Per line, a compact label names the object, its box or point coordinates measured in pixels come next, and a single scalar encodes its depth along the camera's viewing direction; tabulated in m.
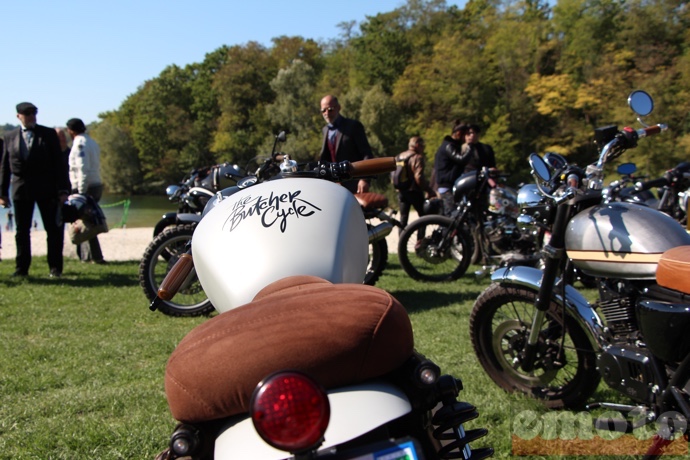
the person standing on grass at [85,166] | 7.81
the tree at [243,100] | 58.59
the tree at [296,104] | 51.31
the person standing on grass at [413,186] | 8.71
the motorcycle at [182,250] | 5.04
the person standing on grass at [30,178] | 6.54
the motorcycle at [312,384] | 0.94
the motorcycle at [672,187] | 6.17
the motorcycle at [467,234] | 6.79
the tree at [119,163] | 61.16
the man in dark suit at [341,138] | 6.18
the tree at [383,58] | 56.78
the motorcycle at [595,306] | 2.32
